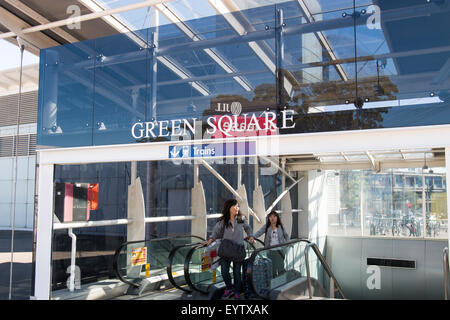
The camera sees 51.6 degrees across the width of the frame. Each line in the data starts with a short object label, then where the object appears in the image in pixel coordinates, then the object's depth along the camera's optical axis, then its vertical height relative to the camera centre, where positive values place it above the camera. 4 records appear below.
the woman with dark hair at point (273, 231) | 8.25 -0.63
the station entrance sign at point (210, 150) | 6.48 +0.66
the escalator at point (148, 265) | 8.31 -1.27
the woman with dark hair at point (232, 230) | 7.16 -0.53
